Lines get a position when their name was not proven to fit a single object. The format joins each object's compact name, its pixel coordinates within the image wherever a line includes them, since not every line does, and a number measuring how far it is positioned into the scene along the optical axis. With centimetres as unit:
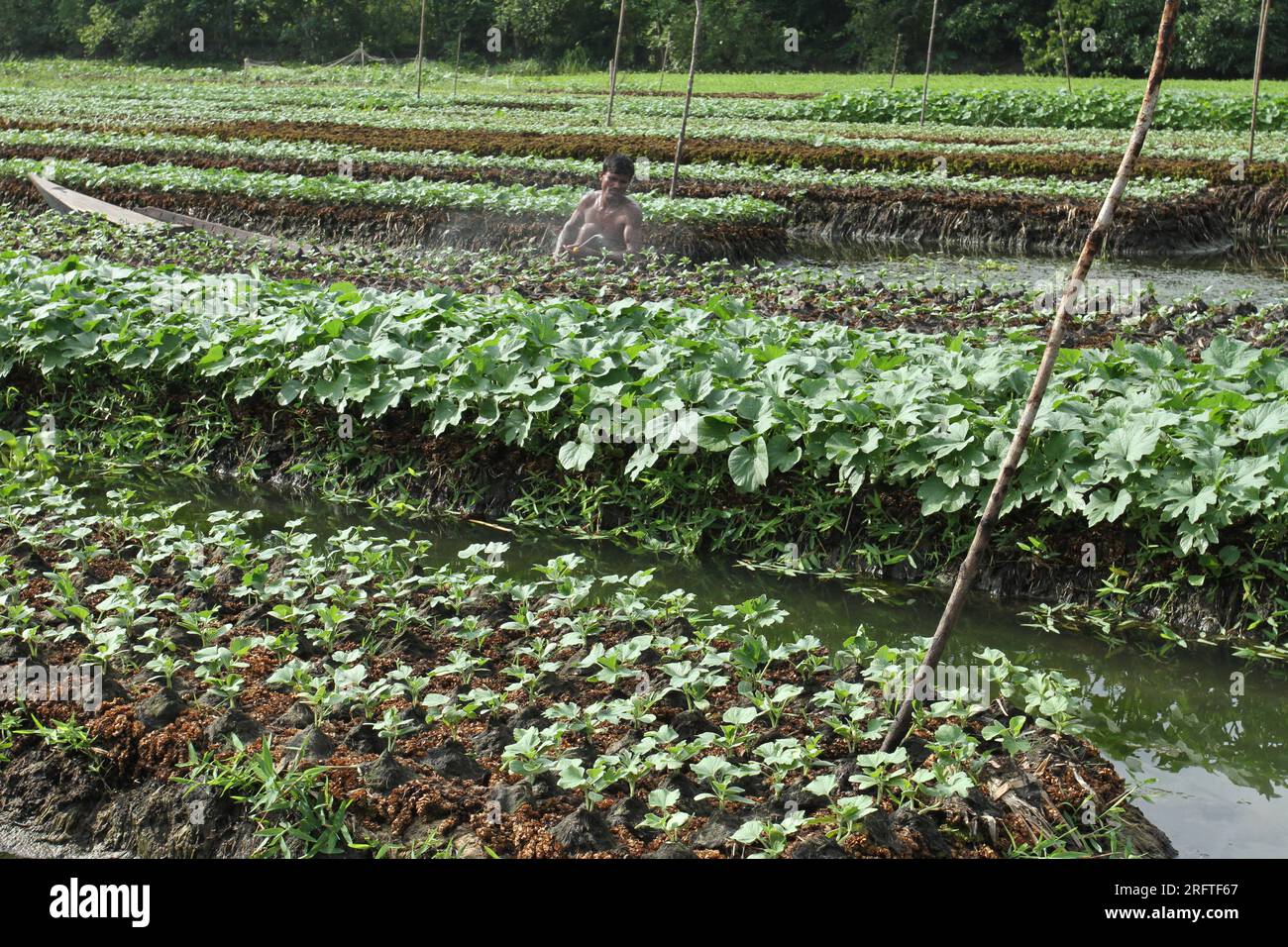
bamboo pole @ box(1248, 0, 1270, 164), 1488
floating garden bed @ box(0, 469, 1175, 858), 297
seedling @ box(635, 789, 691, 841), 282
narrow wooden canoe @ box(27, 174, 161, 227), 1179
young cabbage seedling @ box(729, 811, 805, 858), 275
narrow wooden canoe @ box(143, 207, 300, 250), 1114
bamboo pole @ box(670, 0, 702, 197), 1156
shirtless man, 1007
